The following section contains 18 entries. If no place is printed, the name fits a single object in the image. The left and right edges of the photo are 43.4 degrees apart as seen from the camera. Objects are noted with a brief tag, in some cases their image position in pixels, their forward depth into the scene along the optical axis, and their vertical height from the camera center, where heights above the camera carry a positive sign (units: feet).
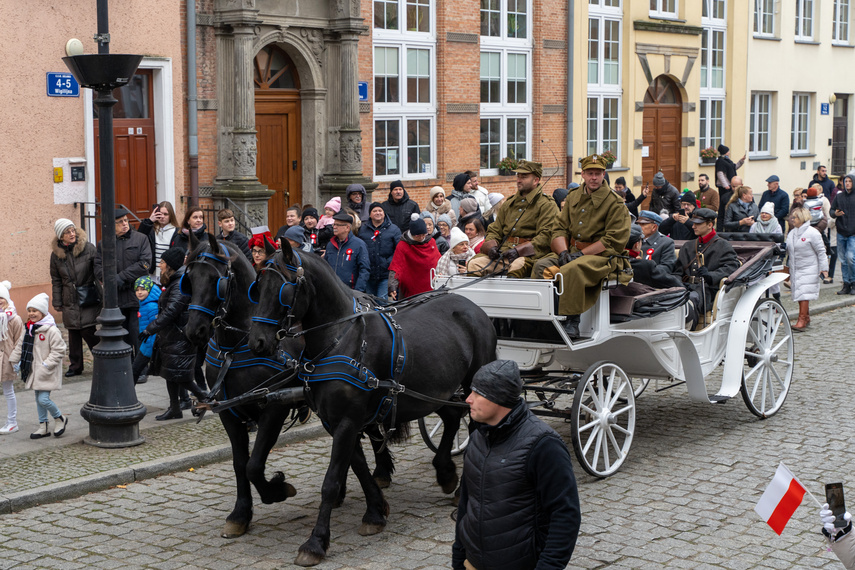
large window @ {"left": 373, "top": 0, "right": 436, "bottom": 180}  66.33 +5.72
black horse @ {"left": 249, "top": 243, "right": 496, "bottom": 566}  22.30 -3.92
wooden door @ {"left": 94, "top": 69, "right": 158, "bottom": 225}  51.80 +1.75
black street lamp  30.17 -4.53
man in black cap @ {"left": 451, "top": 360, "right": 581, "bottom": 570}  14.47 -4.13
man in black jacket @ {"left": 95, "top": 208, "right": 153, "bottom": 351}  39.83 -3.00
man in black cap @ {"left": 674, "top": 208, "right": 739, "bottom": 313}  32.89 -2.55
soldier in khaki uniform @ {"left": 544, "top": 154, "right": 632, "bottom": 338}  27.37 -1.62
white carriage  27.66 -4.74
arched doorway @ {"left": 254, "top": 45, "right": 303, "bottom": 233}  59.62 +2.95
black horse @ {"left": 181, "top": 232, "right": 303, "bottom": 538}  23.93 -3.85
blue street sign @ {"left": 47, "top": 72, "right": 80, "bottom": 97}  48.32 +4.36
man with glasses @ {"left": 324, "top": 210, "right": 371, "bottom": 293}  37.86 -2.73
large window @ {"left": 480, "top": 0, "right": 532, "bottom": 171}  73.67 +6.88
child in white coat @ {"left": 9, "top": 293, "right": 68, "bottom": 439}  30.76 -4.91
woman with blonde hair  51.49 -4.25
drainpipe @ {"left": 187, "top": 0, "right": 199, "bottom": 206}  53.42 +3.75
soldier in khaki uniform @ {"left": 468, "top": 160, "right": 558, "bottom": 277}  29.58 -1.41
